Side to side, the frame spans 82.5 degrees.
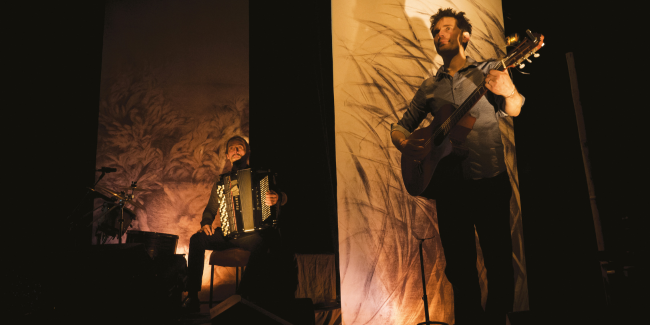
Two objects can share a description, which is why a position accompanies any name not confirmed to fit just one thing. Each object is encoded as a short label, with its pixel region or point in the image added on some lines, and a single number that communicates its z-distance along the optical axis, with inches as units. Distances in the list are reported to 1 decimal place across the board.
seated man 119.0
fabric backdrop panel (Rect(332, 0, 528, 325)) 101.1
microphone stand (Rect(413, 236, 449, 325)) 87.5
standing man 76.7
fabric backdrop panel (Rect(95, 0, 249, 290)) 178.1
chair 131.1
